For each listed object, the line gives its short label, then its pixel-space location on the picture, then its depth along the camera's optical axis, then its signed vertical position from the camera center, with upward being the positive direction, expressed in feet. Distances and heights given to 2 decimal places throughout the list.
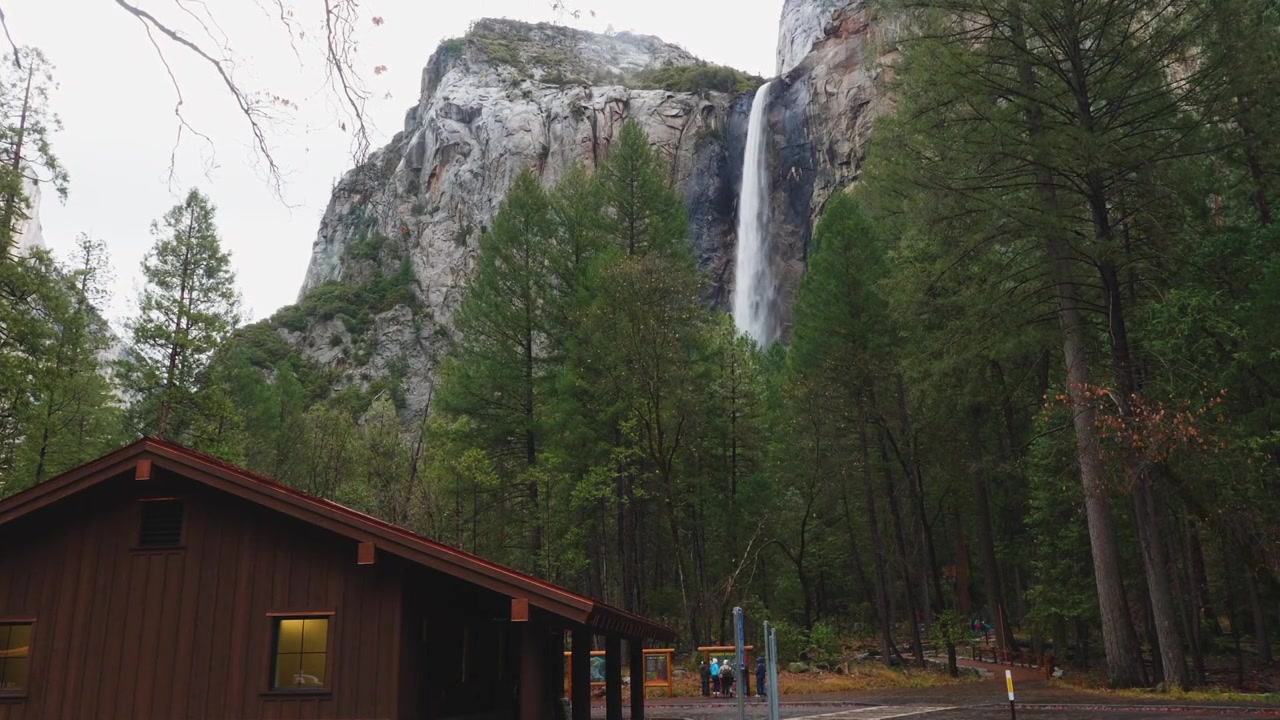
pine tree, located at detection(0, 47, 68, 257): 70.64 +38.21
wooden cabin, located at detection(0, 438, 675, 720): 35.81 +1.00
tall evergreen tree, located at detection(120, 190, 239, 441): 96.02 +33.00
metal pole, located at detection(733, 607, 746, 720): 31.37 -1.03
